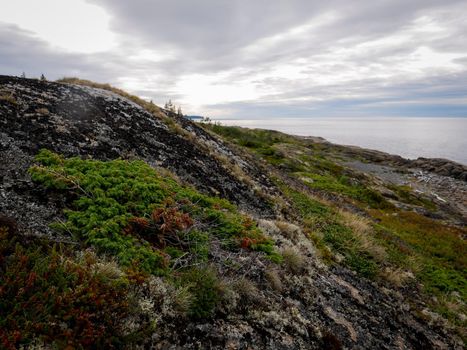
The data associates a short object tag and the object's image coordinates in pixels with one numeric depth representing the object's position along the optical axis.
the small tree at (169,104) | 31.33
